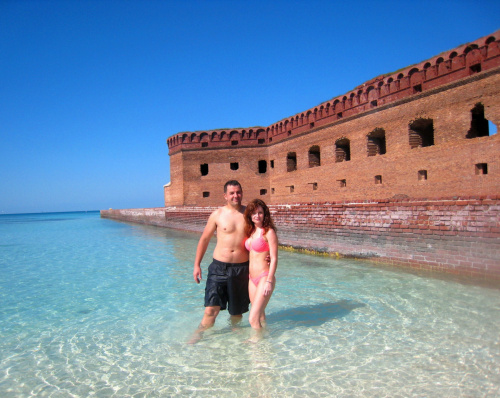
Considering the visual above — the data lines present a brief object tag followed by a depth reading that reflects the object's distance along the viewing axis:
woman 3.92
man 4.16
